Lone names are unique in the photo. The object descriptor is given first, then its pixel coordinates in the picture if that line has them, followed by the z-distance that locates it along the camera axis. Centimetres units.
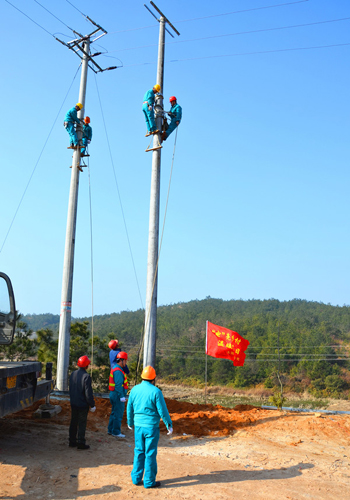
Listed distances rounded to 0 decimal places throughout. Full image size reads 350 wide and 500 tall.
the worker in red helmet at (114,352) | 784
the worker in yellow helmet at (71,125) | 1176
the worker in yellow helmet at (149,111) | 930
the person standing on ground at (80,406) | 677
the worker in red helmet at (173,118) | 952
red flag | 1152
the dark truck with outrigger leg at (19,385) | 601
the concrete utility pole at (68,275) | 1059
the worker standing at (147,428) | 527
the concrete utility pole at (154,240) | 856
